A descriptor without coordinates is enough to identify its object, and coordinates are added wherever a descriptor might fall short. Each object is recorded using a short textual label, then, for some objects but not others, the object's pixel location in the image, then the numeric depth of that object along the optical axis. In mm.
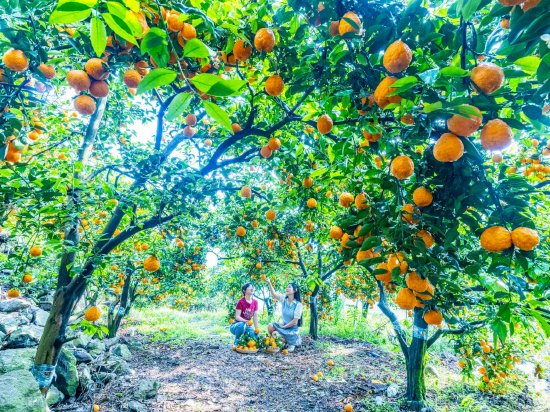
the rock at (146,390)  3814
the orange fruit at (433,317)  1600
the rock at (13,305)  6531
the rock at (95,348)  5445
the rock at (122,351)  5895
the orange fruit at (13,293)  3046
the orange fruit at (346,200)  2074
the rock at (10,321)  5250
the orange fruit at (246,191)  3328
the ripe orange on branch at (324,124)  1846
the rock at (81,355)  4844
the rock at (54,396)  3463
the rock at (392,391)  4156
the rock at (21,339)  4371
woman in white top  6402
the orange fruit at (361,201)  1600
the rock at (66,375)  3771
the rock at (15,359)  3586
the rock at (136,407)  3436
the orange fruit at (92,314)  2459
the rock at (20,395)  2676
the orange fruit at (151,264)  2600
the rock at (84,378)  3997
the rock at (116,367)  4777
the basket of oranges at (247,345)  6180
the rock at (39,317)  6320
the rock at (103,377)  4330
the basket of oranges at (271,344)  6199
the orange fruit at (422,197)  1330
